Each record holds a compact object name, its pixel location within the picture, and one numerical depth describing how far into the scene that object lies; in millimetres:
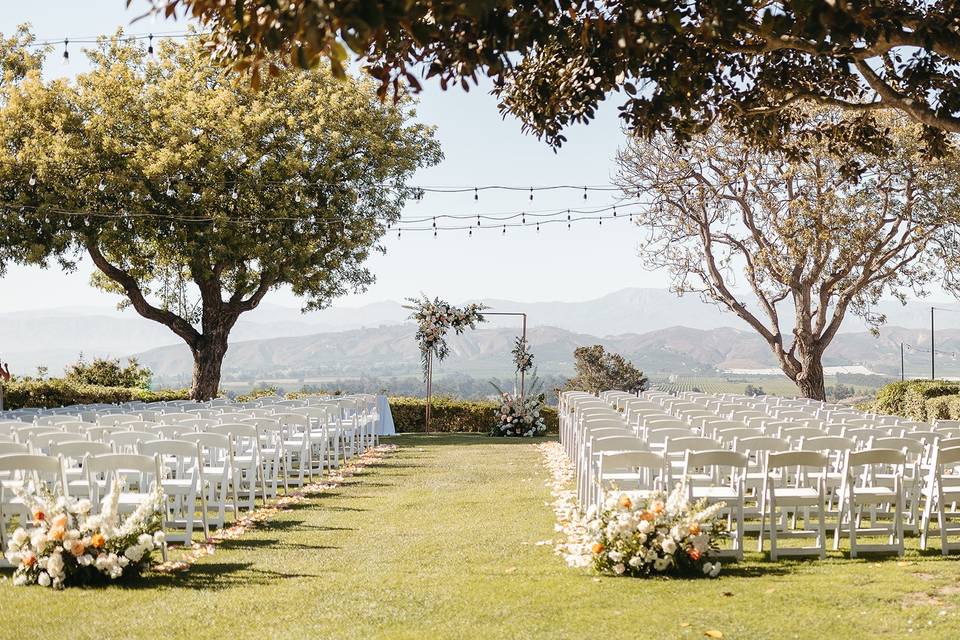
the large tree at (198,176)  25031
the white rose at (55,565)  6641
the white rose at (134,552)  6812
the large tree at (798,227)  25688
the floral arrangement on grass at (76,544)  6727
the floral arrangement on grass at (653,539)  6793
